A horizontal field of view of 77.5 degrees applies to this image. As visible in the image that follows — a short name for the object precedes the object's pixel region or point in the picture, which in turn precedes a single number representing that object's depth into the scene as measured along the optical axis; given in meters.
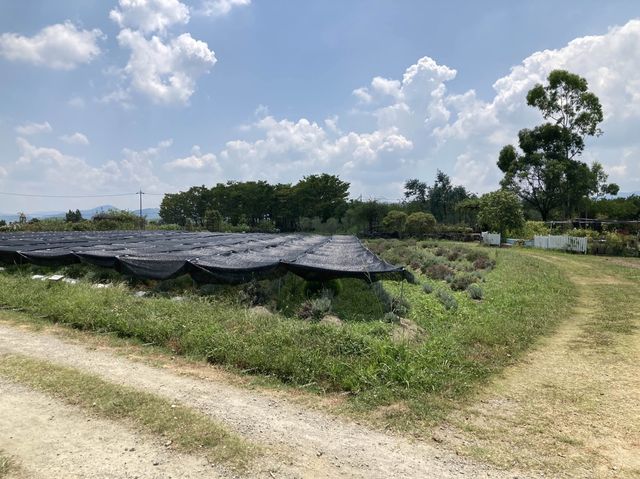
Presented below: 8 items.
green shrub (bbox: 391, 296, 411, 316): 8.64
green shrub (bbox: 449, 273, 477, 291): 13.12
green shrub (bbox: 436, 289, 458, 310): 9.77
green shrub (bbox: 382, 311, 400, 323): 7.78
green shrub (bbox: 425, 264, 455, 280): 15.35
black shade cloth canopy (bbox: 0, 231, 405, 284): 9.14
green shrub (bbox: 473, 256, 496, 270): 18.33
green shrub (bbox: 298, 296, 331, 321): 8.12
